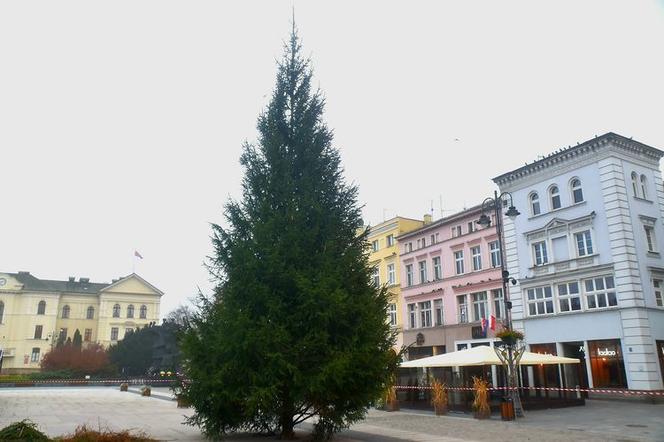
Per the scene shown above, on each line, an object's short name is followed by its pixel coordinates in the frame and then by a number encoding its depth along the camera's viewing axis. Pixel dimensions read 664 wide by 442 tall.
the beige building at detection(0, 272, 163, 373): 87.62
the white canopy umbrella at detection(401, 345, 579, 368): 23.92
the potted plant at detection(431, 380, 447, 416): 23.53
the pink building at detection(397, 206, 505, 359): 39.00
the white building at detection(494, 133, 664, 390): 29.27
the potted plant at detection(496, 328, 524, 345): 21.55
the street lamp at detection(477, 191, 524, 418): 21.69
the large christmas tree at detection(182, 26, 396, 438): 12.98
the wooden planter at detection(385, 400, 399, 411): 26.33
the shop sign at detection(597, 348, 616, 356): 29.94
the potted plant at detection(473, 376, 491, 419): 21.47
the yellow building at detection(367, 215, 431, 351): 49.12
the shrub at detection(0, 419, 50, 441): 10.28
